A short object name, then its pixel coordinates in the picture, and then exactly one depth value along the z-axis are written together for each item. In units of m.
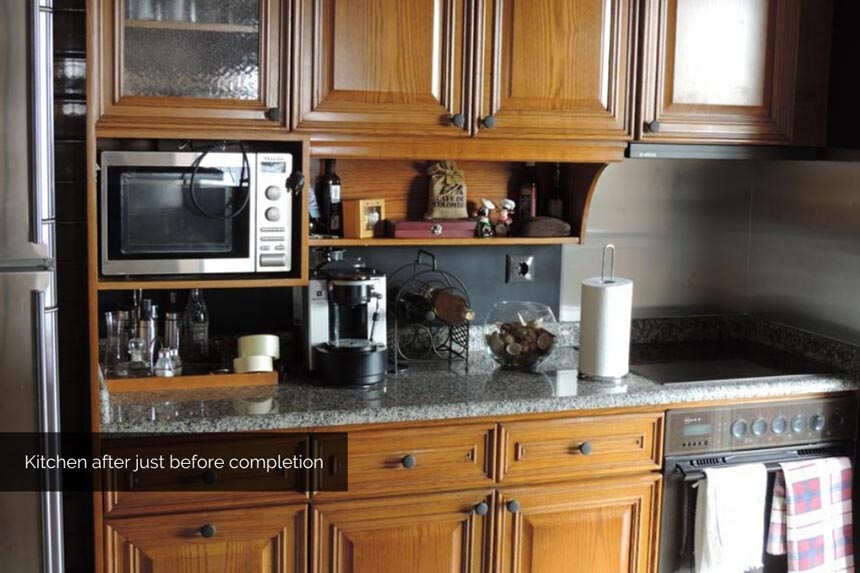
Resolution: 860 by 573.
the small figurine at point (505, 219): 3.12
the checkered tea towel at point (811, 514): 2.89
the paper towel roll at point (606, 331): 2.90
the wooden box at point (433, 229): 2.97
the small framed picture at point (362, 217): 2.95
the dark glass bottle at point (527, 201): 3.17
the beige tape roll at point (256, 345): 2.79
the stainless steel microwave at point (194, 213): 2.55
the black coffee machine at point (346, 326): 2.71
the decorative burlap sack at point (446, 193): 3.06
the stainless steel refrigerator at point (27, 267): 2.07
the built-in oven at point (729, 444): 2.84
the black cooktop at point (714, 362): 3.03
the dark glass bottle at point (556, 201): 3.20
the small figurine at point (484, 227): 3.06
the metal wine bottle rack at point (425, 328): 3.12
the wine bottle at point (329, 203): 2.96
